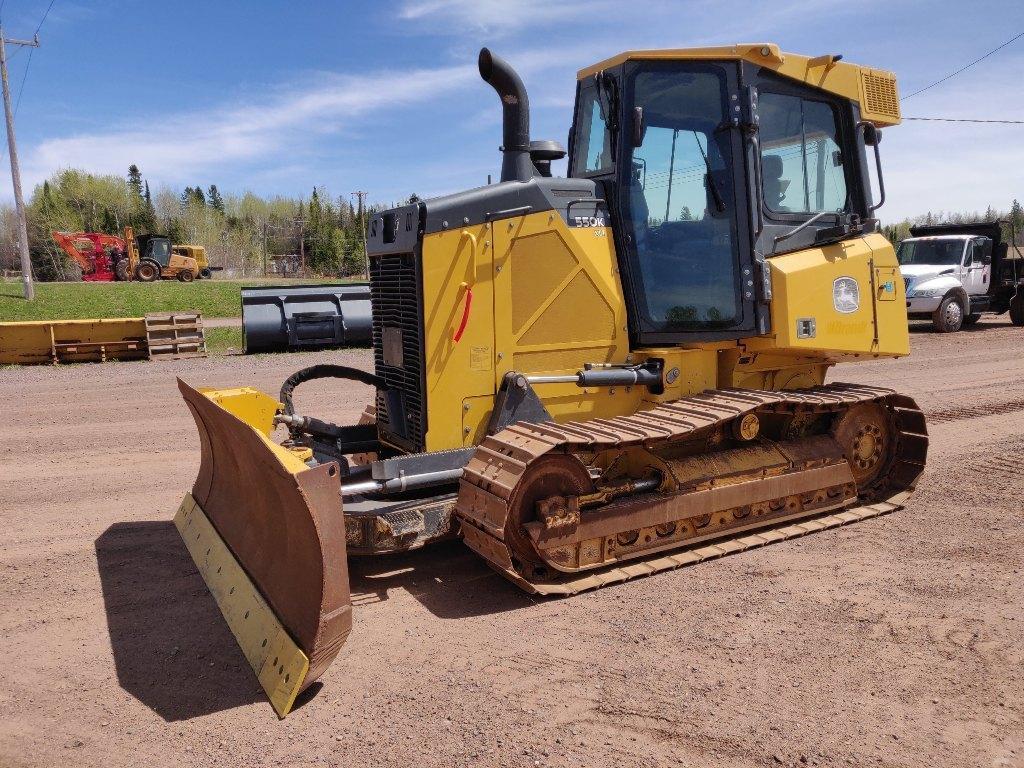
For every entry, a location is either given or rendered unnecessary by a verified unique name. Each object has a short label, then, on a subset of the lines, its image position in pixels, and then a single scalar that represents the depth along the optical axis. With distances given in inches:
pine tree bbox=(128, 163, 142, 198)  2964.8
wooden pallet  619.2
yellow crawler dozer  191.5
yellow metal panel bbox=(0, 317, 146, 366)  590.2
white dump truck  753.6
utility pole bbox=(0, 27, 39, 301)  1027.9
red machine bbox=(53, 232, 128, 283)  1833.2
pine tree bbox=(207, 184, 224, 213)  3550.0
